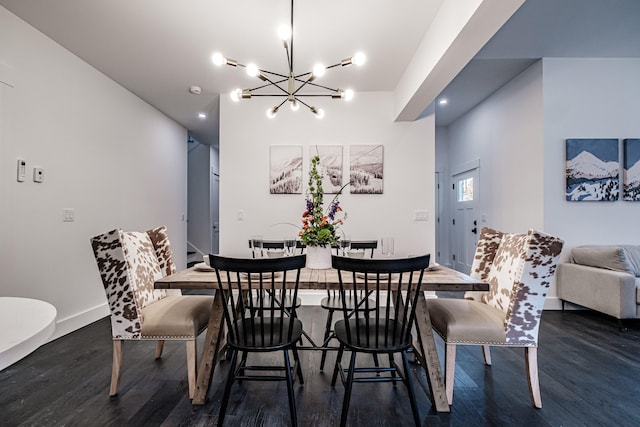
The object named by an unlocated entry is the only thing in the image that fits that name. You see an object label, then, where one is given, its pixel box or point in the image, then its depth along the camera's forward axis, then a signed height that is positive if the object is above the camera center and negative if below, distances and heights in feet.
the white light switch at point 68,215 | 8.96 +0.00
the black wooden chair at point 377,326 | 4.36 -1.94
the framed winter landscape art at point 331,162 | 12.03 +2.15
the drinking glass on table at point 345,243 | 7.78 -0.79
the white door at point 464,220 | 15.78 -0.31
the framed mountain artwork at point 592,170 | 10.74 +1.61
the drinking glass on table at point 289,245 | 7.10 -0.74
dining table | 5.10 -1.85
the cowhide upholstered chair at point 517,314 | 5.08 -1.89
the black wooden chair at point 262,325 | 4.45 -2.00
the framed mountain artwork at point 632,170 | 10.69 +1.59
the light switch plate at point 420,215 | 11.98 -0.03
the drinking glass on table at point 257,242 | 7.35 -0.71
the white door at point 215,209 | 21.30 +0.44
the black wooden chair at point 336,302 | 6.68 -2.20
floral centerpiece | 6.10 -0.28
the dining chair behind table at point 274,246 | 8.59 -0.92
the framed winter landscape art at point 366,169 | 12.01 +1.86
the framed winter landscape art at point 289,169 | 12.07 +1.87
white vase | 6.24 -0.89
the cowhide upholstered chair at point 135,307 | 5.28 -1.86
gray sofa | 8.80 -2.12
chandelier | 5.99 +3.22
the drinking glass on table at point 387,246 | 6.34 -0.68
